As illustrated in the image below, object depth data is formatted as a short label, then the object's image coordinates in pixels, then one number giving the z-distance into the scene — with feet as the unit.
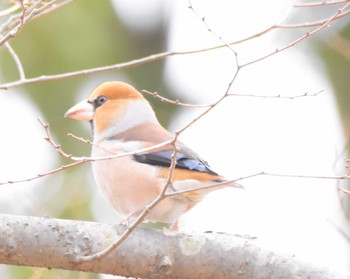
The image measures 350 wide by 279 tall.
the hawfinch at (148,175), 26.81
